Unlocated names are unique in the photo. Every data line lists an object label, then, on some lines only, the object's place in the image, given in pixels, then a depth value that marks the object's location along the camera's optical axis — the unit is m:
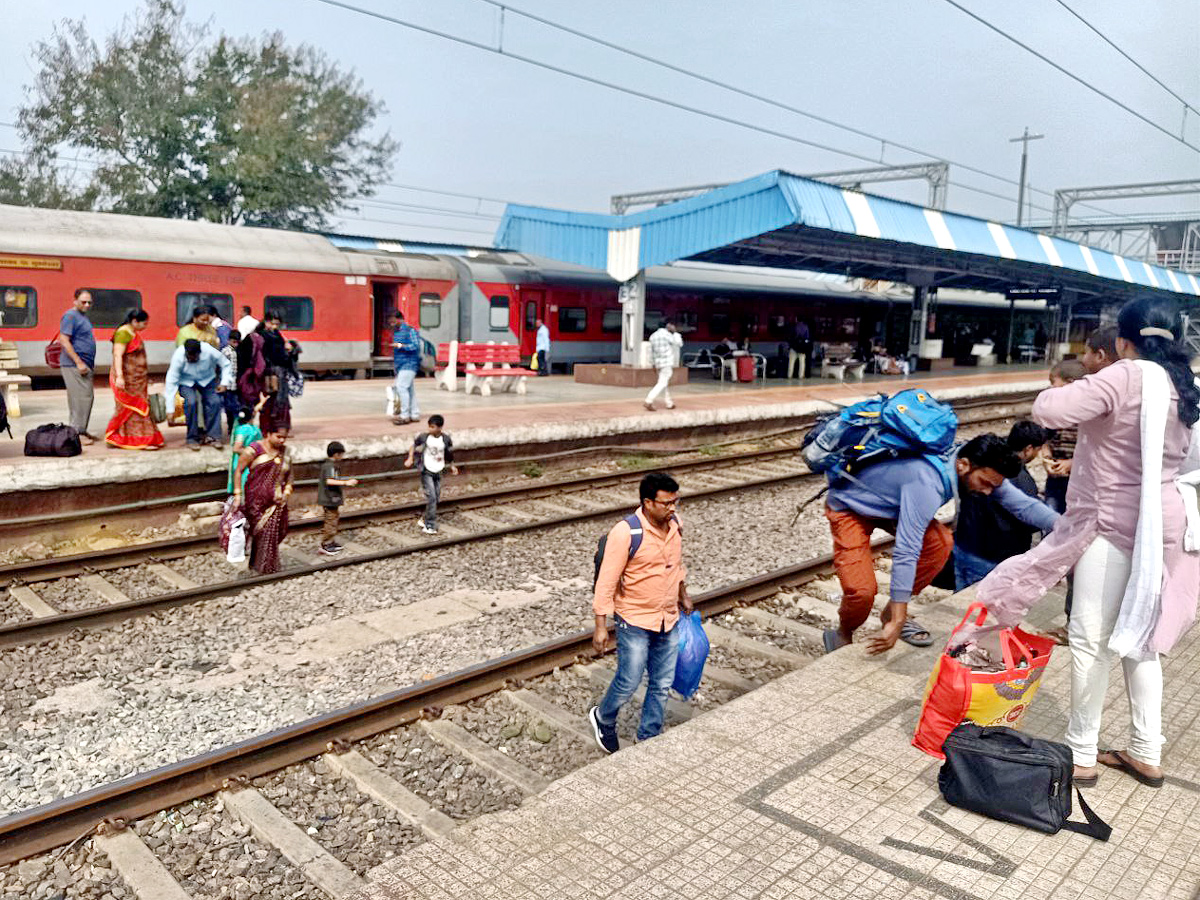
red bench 18.36
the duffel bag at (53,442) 9.78
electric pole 46.91
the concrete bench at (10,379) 12.18
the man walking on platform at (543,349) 23.61
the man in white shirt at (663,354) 16.12
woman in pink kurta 3.59
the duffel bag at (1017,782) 3.67
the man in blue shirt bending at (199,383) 10.37
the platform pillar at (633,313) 21.97
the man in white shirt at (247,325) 10.59
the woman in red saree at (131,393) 10.09
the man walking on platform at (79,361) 10.64
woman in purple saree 7.59
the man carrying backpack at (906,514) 4.93
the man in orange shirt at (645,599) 4.60
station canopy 18.20
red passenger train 15.79
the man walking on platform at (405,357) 12.88
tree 36.00
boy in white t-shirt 9.62
